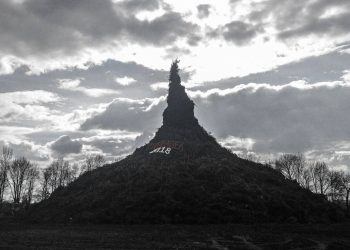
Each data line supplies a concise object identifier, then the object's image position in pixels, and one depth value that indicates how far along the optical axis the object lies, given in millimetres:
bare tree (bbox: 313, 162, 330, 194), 109438
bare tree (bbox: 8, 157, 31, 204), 106062
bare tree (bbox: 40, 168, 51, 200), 115562
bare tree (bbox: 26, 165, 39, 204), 111625
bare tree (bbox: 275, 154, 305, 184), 114062
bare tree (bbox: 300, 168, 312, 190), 111750
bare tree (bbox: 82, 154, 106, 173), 127431
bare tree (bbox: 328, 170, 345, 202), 102875
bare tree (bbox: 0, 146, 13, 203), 101062
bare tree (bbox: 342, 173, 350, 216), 97038
